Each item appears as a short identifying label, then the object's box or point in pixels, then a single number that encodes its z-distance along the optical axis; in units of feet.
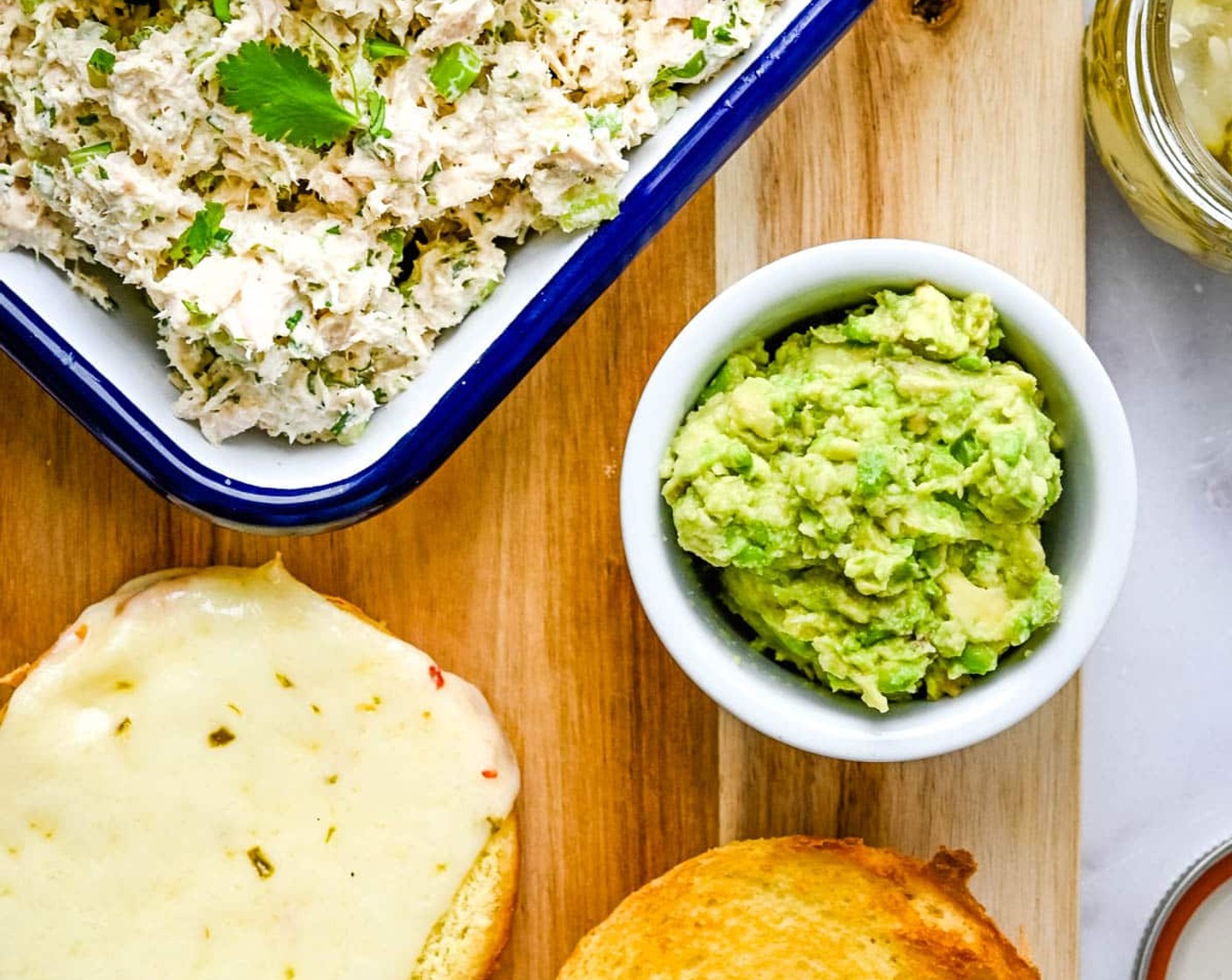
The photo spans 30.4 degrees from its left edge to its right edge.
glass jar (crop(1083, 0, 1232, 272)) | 1.42
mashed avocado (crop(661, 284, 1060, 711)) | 1.28
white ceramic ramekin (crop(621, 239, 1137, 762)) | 1.33
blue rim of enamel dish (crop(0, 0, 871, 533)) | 1.31
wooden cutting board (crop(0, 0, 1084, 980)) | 1.49
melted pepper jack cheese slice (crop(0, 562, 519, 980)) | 1.50
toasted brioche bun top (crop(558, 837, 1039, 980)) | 1.46
